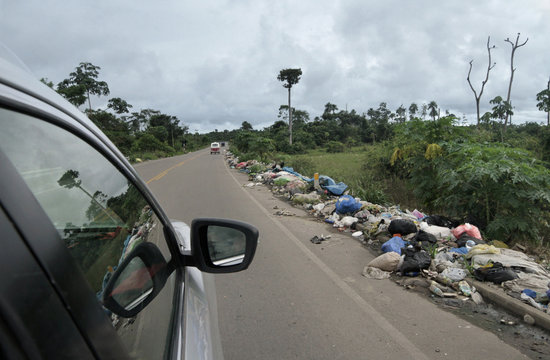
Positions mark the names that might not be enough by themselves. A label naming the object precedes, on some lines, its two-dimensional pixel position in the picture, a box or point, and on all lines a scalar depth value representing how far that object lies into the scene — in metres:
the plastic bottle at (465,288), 3.95
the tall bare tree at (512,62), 34.26
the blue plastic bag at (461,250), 5.01
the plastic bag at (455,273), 4.24
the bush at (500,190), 5.46
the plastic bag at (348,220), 6.90
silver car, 0.60
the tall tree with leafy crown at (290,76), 50.50
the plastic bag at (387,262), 4.65
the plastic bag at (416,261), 4.47
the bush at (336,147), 44.53
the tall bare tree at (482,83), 35.32
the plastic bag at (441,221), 6.37
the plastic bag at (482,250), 4.57
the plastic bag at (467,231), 5.59
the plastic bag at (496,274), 4.00
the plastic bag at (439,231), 5.73
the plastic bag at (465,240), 5.30
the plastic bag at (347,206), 7.58
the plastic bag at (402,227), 5.78
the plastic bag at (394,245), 5.11
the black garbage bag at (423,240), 5.21
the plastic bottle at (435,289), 3.96
